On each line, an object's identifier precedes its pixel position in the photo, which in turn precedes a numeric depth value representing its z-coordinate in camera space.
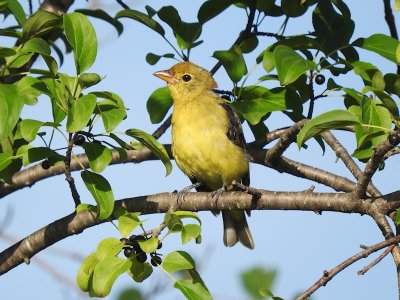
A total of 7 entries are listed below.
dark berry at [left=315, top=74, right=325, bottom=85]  9.28
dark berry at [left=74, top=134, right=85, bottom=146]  8.01
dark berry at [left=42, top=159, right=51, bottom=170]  8.53
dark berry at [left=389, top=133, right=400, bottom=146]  6.08
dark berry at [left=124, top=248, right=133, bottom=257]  7.52
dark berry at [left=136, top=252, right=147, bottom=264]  7.53
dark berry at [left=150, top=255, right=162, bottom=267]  7.41
